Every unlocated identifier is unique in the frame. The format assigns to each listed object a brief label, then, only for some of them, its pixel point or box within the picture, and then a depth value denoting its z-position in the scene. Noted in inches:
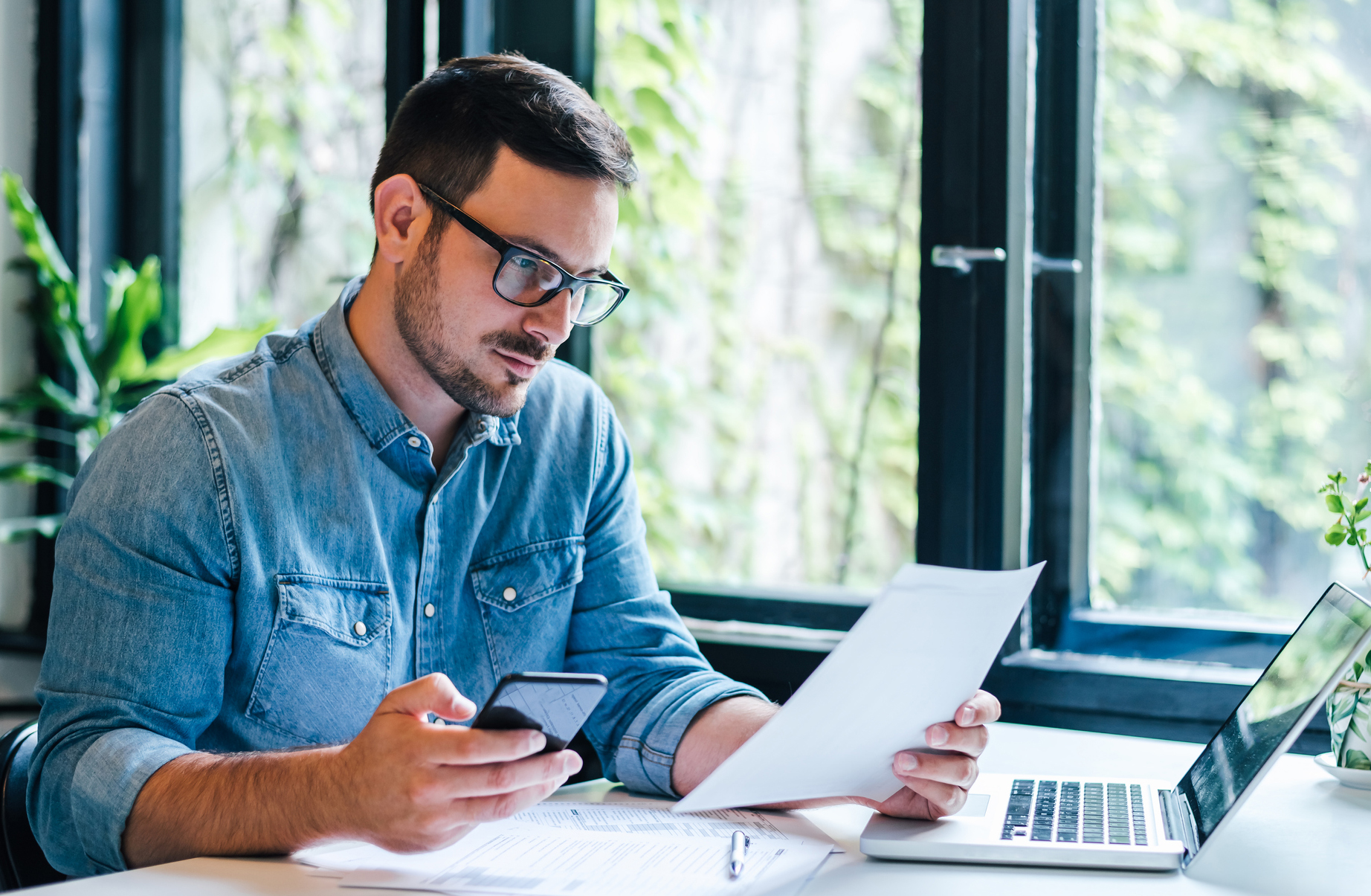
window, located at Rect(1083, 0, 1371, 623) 60.6
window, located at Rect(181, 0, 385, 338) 93.8
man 37.0
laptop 36.8
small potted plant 46.4
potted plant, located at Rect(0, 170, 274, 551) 89.9
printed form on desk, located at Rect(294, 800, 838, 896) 34.4
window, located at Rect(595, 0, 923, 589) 71.6
